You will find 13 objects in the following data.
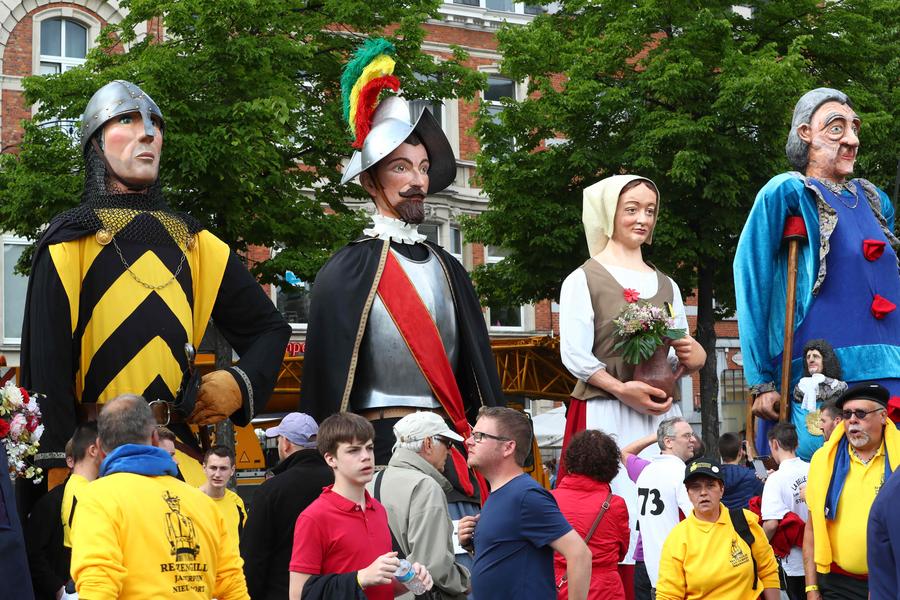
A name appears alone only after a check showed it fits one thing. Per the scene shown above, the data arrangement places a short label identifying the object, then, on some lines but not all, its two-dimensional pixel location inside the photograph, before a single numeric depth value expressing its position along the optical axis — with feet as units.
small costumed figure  24.57
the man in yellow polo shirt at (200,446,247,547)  27.37
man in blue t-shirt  18.02
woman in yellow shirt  25.09
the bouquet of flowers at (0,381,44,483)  17.12
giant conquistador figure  22.76
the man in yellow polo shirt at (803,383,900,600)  22.50
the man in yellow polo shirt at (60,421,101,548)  19.38
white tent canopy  83.75
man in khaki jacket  19.22
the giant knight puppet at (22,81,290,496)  20.56
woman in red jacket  23.22
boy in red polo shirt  17.67
